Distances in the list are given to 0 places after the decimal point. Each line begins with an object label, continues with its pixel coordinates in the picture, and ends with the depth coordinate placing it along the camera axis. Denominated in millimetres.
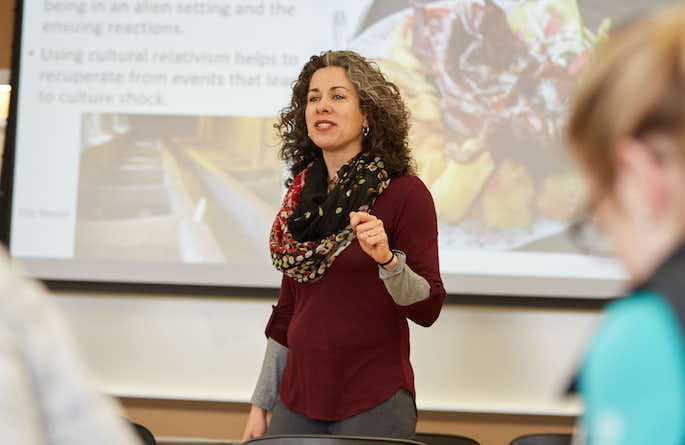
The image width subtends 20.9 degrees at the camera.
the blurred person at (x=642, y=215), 1655
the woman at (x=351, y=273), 3864
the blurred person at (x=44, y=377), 2114
